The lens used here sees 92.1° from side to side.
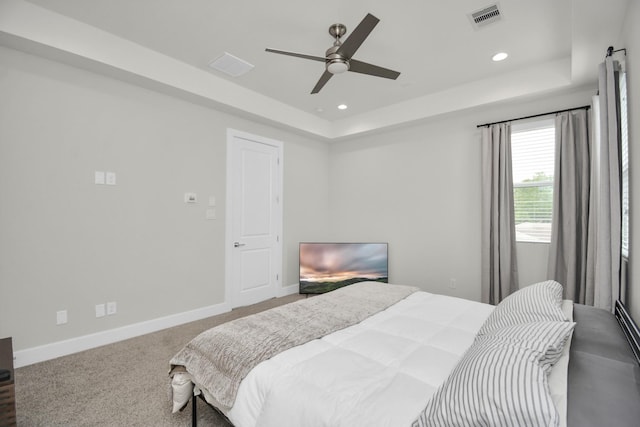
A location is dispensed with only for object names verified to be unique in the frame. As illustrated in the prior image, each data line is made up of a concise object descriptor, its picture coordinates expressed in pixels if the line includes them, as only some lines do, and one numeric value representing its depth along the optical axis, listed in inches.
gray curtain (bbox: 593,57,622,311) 86.0
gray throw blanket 59.4
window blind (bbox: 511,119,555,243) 138.3
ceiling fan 82.4
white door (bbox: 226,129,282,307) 162.2
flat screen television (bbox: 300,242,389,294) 178.5
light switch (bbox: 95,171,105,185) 116.7
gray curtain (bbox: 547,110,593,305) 124.3
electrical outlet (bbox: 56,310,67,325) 107.9
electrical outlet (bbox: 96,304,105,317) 116.5
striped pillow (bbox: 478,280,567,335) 59.9
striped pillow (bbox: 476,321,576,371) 45.3
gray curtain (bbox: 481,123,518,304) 143.0
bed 37.1
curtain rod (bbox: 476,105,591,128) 126.7
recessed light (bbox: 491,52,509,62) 124.3
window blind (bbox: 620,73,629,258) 85.1
